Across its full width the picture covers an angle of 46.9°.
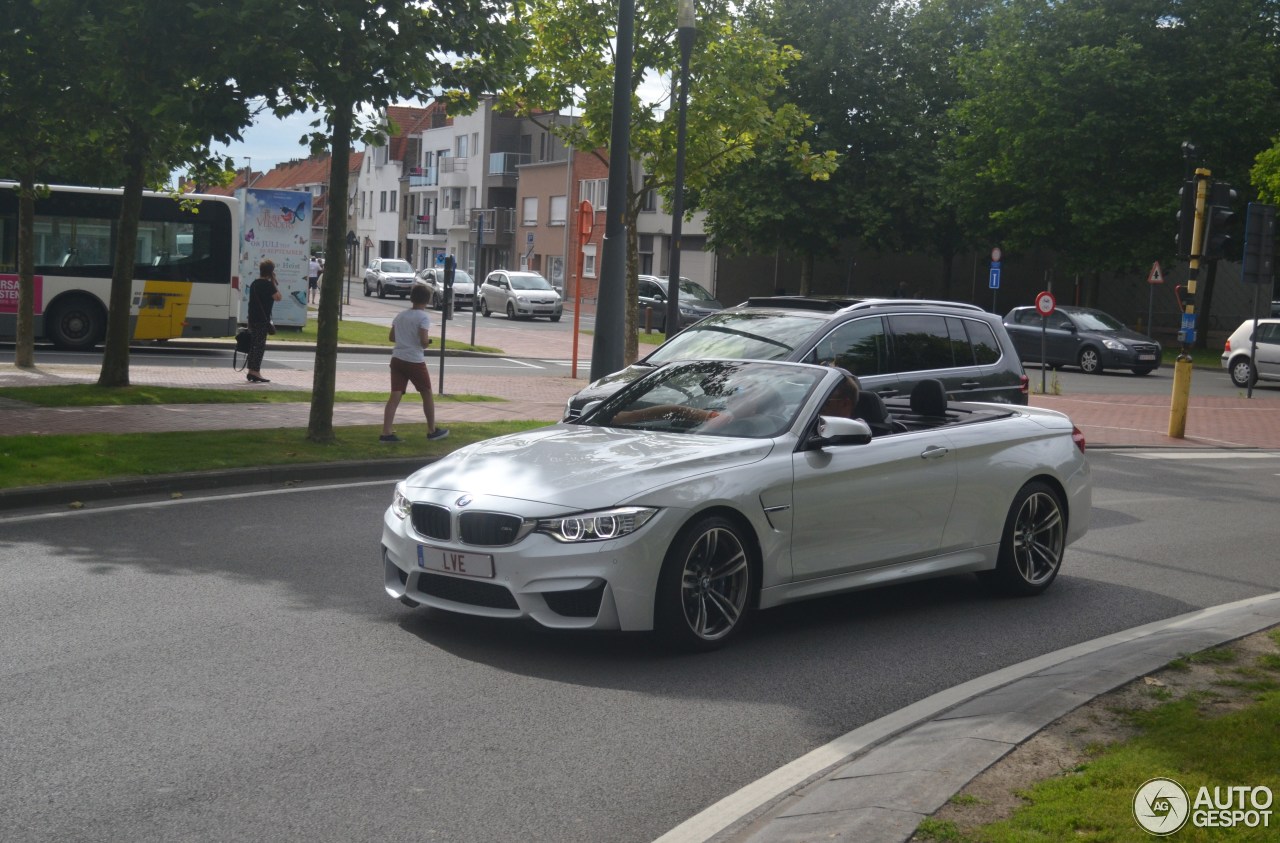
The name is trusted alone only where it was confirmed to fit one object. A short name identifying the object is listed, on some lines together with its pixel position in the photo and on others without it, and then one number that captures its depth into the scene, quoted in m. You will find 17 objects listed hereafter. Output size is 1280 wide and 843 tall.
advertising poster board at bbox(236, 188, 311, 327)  34.28
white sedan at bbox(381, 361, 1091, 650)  6.62
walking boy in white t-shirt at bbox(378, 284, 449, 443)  14.66
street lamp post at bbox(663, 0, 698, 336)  17.31
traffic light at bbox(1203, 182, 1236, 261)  19.06
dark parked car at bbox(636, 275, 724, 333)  45.50
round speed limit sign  29.15
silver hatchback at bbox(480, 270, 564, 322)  55.94
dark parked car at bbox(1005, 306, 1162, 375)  36.88
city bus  27.08
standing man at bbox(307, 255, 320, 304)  60.68
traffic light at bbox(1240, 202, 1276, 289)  24.44
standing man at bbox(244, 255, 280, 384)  21.91
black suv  12.11
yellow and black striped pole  19.22
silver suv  69.88
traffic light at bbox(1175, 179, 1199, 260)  19.25
